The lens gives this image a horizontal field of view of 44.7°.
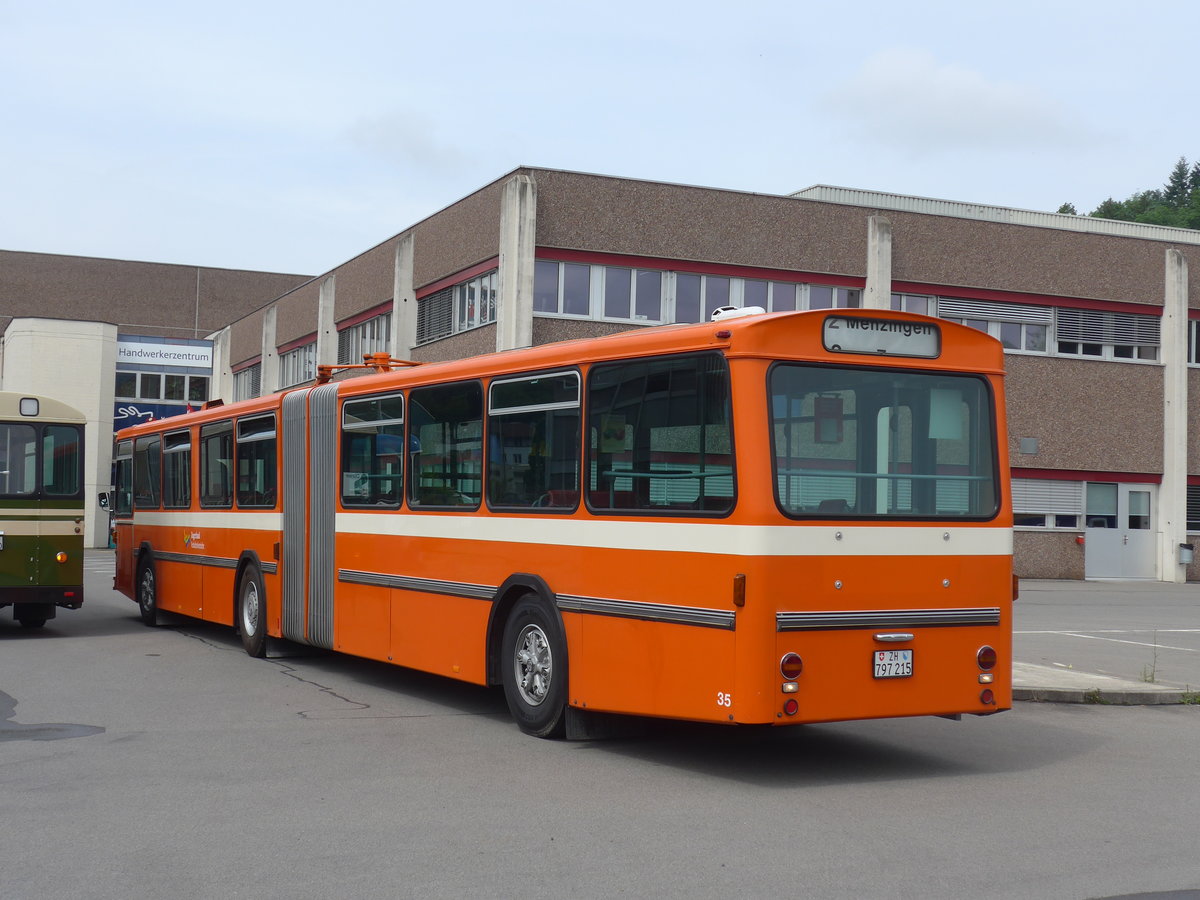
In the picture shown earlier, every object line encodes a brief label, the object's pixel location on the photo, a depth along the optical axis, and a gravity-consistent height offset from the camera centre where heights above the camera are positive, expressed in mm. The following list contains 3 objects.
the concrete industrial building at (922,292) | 32000 +4833
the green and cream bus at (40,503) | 17125 -283
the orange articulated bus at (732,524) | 8430 -196
